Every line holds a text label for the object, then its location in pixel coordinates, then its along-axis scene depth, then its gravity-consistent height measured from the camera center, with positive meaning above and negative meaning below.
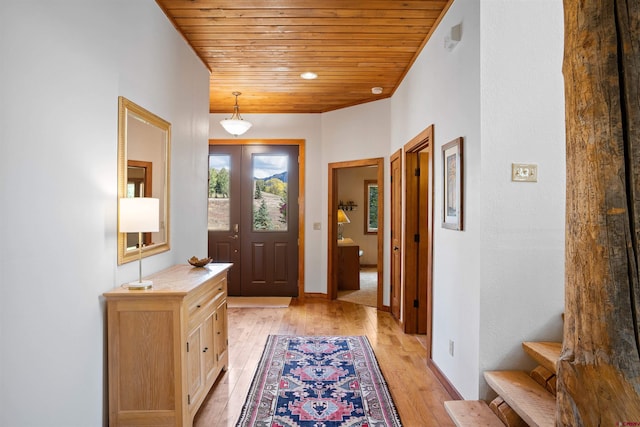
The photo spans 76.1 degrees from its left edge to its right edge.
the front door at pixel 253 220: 6.12 -0.13
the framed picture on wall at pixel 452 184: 2.70 +0.19
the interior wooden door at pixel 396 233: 4.74 -0.26
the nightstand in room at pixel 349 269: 6.65 -0.94
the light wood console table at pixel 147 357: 2.15 -0.77
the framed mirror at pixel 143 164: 2.37 +0.31
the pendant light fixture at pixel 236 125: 5.17 +1.09
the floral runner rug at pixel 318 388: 2.51 -1.27
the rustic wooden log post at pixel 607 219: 1.28 -0.02
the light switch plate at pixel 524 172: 2.37 +0.23
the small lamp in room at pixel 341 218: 7.71 -0.12
